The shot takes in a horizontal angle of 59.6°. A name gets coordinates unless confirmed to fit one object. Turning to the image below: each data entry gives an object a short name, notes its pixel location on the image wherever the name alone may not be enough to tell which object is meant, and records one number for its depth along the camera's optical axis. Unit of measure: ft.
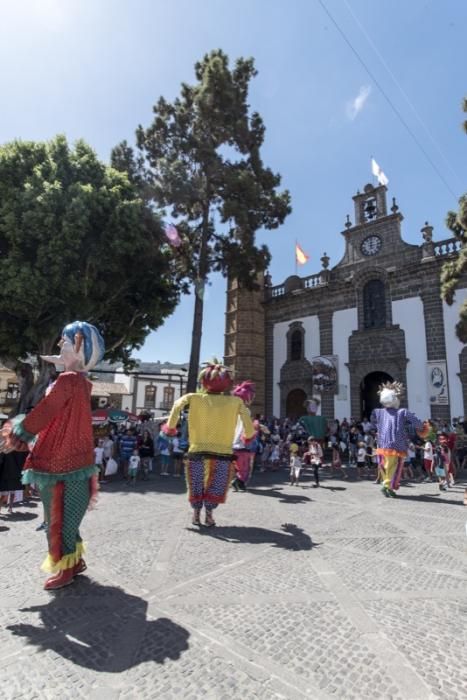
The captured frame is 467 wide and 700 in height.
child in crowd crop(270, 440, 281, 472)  41.96
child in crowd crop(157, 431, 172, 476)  37.47
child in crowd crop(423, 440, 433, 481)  35.32
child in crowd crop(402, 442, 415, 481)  36.76
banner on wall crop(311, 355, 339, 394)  66.49
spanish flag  76.64
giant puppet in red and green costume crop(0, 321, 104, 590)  10.62
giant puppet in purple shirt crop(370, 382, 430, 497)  25.50
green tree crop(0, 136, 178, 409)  38.50
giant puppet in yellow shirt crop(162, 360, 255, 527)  16.98
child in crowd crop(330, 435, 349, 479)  38.55
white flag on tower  67.56
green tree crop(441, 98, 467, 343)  36.81
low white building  139.13
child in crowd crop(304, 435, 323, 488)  30.45
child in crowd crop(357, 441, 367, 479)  36.78
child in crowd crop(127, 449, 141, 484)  31.22
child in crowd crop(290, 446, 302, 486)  31.14
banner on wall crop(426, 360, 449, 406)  54.90
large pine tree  58.08
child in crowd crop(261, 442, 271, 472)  42.70
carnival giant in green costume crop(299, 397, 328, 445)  34.14
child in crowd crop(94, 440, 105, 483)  32.30
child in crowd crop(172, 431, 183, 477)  37.11
